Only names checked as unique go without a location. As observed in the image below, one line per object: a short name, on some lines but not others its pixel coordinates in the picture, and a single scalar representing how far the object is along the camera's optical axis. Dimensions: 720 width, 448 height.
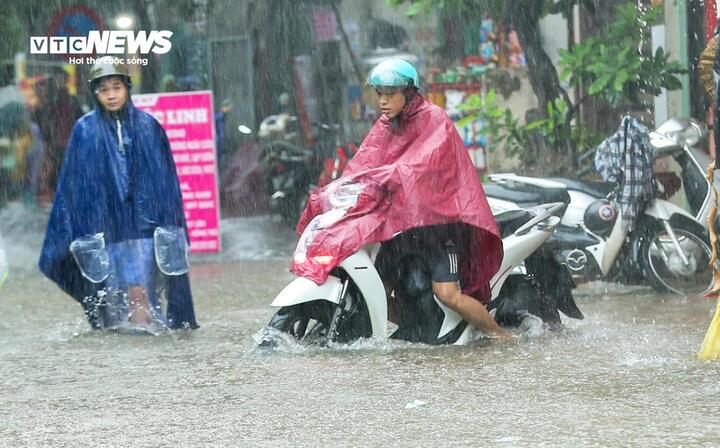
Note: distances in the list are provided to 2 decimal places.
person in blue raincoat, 17.95
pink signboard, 26.77
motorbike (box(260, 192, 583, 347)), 15.12
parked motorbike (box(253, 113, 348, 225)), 31.22
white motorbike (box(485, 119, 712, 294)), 19.94
